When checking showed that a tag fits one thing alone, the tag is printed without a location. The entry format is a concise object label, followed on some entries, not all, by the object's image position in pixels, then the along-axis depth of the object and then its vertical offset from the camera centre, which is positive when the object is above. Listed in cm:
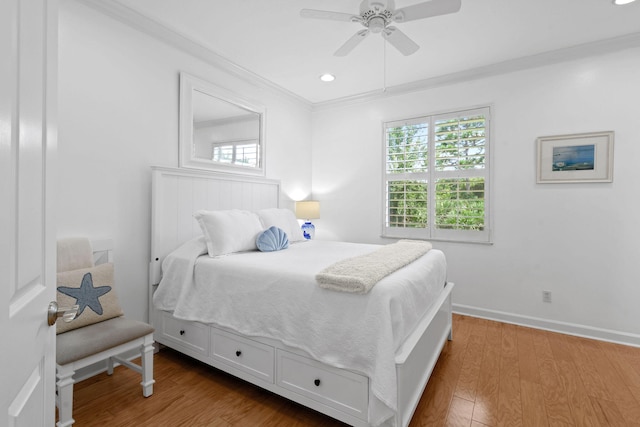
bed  163 -64
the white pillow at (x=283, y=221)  311 -9
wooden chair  164 -75
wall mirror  296 +84
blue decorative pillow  276 -24
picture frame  292 +54
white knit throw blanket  167 -33
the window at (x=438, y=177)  350 +43
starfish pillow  185 -50
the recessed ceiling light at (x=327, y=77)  361 +154
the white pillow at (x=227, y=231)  249 -16
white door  56 +0
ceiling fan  195 +127
